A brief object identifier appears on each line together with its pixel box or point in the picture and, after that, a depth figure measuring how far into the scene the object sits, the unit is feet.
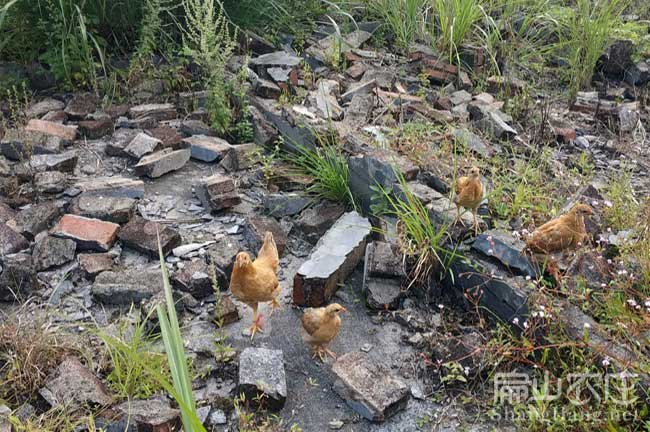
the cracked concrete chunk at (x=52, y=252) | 13.19
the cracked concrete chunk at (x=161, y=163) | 16.20
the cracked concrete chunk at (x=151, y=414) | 9.60
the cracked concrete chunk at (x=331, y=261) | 12.68
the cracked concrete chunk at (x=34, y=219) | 13.75
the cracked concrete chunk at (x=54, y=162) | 15.71
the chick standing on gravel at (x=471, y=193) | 12.33
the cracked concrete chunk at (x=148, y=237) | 13.66
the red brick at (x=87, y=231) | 13.60
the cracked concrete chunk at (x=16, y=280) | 12.41
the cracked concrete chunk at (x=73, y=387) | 10.10
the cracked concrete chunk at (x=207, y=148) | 16.80
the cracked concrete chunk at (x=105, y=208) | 14.23
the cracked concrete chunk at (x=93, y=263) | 12.98
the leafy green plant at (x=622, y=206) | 13.61
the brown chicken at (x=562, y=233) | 11.62
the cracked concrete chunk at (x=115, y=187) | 15.07
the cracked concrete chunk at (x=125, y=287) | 12.42
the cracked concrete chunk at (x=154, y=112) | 18.48
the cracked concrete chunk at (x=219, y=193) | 14.97
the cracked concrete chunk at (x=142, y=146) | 16.60
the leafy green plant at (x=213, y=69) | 17.10
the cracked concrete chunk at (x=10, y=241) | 13.30
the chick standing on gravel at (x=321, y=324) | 11.31
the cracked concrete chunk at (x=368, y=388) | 10.51
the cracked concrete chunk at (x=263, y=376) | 10.50
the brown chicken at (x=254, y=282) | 11.50
